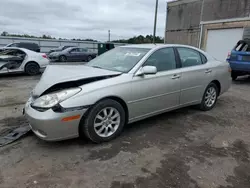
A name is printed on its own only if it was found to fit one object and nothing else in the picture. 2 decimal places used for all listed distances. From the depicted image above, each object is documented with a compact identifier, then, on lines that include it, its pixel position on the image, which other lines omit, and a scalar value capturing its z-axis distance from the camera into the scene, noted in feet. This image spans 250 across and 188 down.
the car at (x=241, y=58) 23.62
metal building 37.68
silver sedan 8.44
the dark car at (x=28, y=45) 49.73
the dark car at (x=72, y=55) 55.36
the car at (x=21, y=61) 26.16
